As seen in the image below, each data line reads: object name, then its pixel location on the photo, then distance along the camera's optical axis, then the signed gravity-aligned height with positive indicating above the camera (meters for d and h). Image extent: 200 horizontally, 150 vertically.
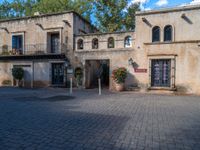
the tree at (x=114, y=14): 21.18 +8.58
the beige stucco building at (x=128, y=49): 11.50 +2.15
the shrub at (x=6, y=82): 16.24 -0.88
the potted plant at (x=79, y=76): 13.98 -0.19
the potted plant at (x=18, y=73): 15.04 +0.08
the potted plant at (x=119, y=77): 12.25 -0.24
